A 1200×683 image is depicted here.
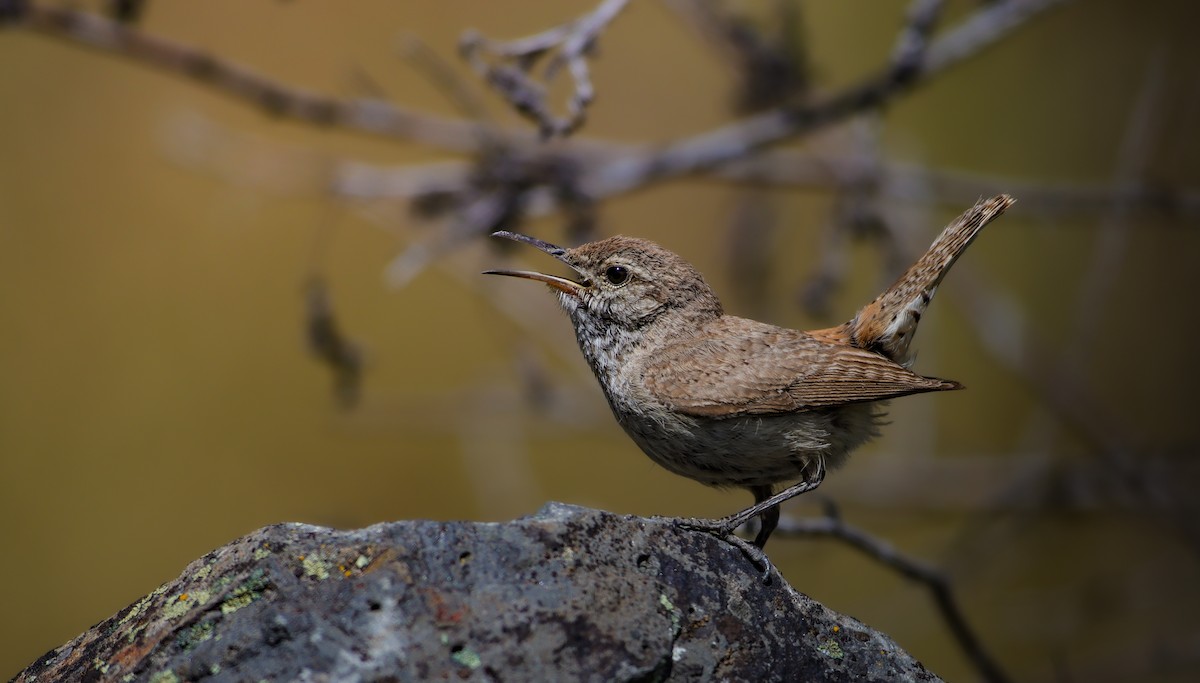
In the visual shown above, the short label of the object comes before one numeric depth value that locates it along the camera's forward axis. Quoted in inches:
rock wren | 242.2
